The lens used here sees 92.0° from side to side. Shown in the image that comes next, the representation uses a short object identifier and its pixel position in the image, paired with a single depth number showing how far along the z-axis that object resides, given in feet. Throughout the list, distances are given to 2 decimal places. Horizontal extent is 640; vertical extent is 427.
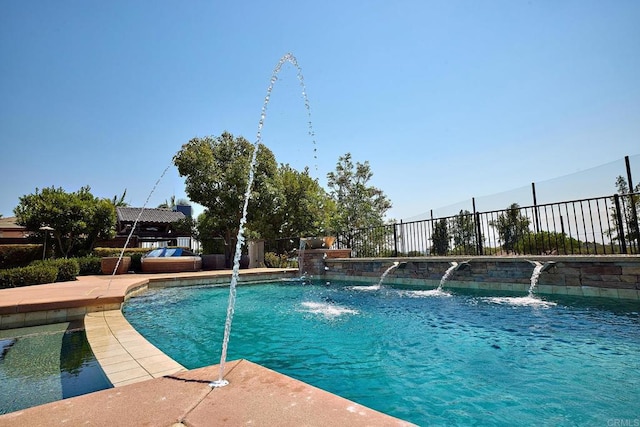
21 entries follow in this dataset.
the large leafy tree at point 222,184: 55.11
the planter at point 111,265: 41.75
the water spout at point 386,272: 32.36
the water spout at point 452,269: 26.89
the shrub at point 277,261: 51.26
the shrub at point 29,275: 26.68
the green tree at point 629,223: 21.99
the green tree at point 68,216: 51.29
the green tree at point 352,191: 83.25
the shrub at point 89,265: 43.59
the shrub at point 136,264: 44.93
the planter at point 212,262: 50.38
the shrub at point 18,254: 46.87
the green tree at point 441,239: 37.68
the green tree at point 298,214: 67.77
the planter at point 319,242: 42.73
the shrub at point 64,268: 32.91
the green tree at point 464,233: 35.01
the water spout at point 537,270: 21.24
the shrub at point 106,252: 59.16
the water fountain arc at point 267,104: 6.43
